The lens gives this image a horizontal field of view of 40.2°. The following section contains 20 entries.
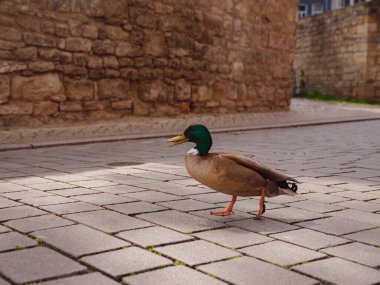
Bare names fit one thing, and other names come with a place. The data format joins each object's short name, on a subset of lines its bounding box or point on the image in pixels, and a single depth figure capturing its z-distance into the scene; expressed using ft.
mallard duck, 10.03
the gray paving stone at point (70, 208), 10.74
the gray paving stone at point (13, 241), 8.25
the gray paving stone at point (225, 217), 10.31
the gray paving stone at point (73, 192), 12.64
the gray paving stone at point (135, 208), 10.80
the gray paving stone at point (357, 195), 12.59
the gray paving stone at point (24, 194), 12.19
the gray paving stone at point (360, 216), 10.24
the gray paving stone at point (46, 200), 11.52
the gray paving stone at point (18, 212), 10.19
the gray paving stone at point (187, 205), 11.17
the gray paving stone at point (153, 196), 12.07
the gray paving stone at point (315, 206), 11.28
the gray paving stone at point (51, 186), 13.44
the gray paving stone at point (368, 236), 8.82
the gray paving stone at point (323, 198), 12.26
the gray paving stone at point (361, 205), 11.36
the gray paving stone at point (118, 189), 13.09
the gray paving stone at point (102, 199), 11.69
